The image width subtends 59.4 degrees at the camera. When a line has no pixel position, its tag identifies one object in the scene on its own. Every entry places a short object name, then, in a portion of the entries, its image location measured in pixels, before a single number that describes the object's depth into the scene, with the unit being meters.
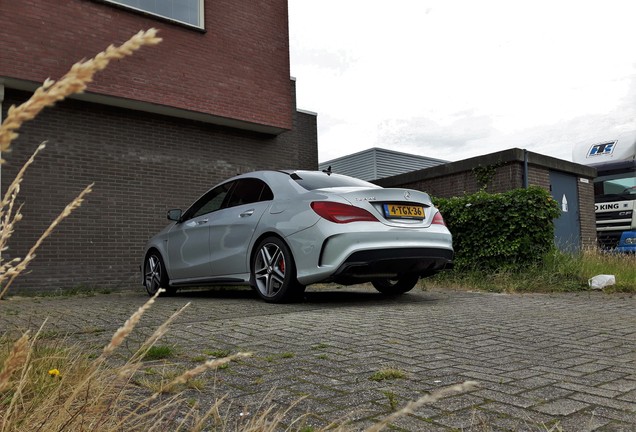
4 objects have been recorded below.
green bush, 8.91
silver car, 5.71
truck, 13.27
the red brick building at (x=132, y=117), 9.62
